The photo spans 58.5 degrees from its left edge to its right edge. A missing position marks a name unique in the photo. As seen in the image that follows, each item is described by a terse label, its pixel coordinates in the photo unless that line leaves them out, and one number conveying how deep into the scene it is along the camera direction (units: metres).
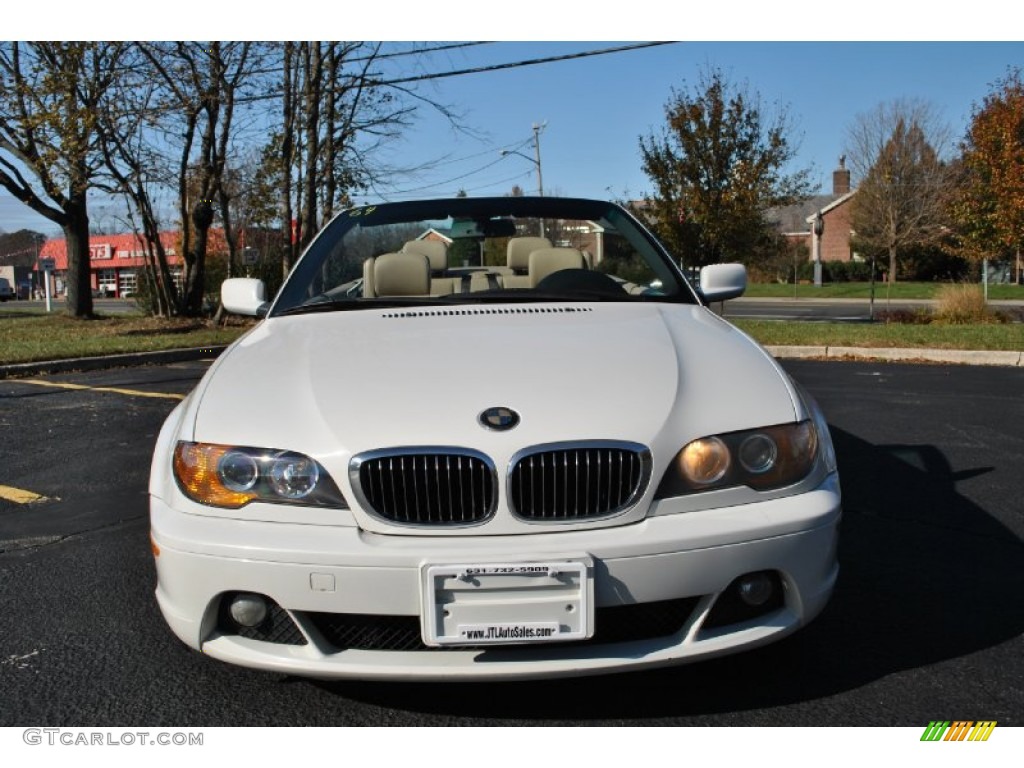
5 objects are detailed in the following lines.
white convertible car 2.18
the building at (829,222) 59.53
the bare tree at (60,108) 14.91
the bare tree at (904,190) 41.34
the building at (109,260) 69.00
